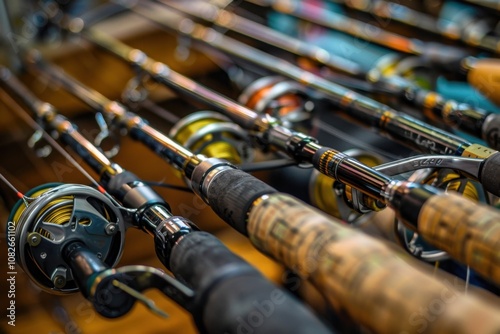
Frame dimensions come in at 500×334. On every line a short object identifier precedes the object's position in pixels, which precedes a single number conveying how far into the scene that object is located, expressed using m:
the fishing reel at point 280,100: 1.10
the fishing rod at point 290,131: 0.74
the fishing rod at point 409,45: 1.09
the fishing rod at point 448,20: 1.34
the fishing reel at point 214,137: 0.97
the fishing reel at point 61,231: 0.69
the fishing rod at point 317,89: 0.87
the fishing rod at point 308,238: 0.48
